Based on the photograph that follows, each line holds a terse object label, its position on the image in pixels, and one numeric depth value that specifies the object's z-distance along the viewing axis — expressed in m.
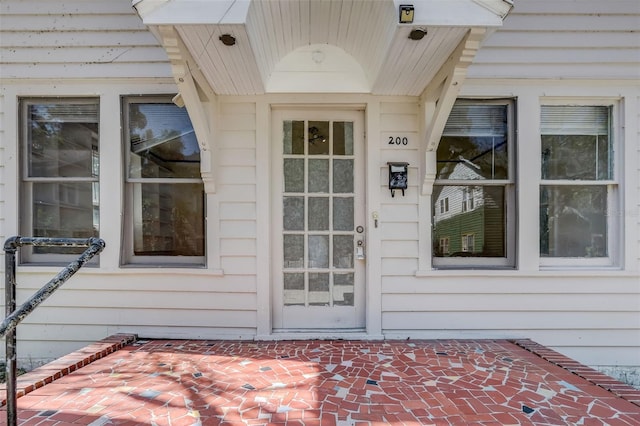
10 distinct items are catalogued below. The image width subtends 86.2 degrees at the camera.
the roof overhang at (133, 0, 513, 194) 1.93
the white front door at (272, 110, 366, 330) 3.00
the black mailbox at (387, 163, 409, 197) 2.86
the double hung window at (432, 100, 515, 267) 2.96
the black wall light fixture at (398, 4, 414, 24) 1.87
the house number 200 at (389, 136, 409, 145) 2.93
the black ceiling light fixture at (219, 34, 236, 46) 2.03
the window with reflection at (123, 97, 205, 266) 2.98
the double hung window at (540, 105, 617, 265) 2.97
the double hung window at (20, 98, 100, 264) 3.00
